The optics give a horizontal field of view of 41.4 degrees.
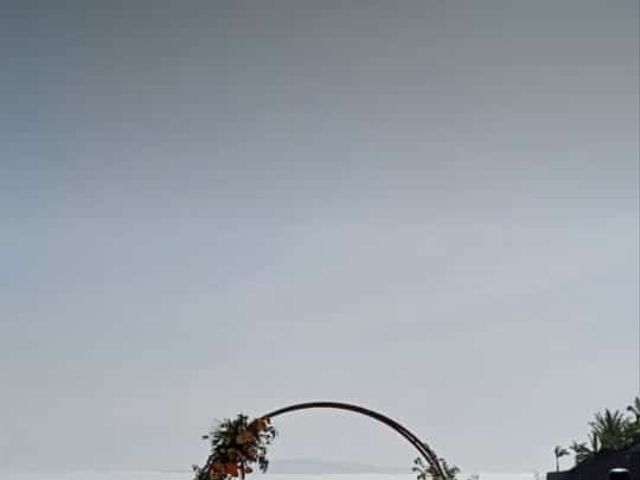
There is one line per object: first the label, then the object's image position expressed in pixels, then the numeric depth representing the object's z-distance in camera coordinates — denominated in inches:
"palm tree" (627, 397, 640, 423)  3668.8
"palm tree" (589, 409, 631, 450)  3605.8
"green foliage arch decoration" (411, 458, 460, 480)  1090.1
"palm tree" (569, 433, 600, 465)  3801.7
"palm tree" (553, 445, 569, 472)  4797.5
